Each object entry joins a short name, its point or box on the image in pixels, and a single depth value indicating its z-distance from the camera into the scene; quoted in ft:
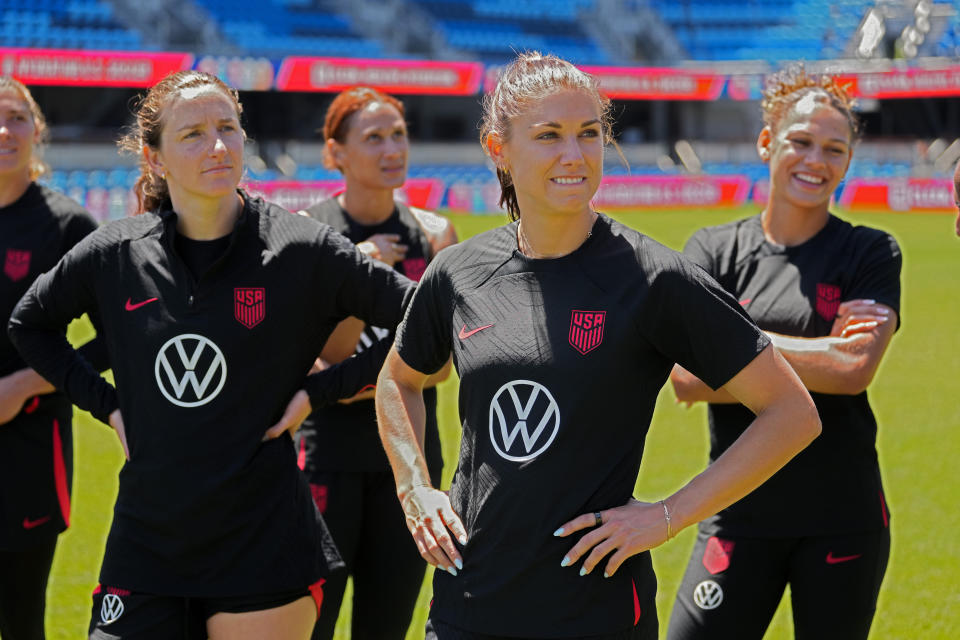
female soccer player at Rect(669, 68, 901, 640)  10.98
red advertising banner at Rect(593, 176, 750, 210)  108.17
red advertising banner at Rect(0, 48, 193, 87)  83.87
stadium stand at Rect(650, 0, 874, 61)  135.74
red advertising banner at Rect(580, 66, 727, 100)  117.70
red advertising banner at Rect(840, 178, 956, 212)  99.81
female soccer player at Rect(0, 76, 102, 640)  12.89
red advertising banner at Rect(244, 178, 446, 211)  84.23
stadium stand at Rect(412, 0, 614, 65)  130.21
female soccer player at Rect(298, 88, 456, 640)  12.97
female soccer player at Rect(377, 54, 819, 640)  7.79
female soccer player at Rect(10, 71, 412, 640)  9.56
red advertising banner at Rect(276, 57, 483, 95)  97.09
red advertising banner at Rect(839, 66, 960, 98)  111.75
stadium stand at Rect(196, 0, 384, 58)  113.80
